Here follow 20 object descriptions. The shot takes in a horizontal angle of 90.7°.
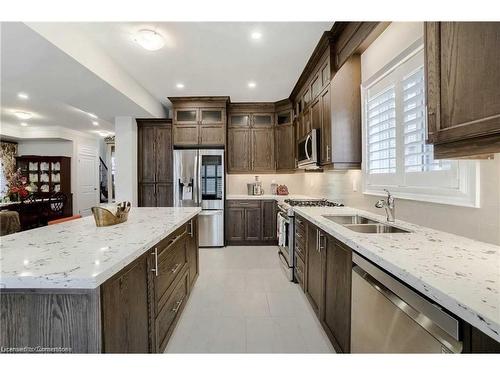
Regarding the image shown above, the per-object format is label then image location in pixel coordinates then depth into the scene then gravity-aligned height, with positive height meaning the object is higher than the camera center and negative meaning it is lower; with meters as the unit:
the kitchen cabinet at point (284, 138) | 4.61 +0.88
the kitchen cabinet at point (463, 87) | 0.87 +0.38
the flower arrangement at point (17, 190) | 4.84 -0.09
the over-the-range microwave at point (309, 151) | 3.01 +0.44
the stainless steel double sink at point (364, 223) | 1.86 -0.34
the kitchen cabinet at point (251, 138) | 4.80 +0.90
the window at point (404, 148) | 1.52 +0.30
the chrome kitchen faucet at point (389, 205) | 1.87 -0.16
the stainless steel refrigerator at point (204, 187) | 4.43 -0.05
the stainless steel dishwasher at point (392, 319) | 0.81 -0.54
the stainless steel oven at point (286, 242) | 3.01 -0.75
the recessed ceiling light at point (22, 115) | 4.82 +1.42
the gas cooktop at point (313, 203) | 3.18 -0.26
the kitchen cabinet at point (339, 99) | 2.50 +0.92
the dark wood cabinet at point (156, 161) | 4.71 +0.45
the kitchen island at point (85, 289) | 0.91 -0.43
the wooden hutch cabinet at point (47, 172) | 6.60 +0.35
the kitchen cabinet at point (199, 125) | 4.51 +1.09
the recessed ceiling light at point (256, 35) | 2.46 +1.51
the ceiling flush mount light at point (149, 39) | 2.38 +1.44
